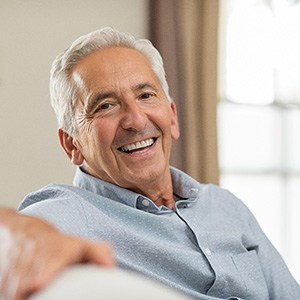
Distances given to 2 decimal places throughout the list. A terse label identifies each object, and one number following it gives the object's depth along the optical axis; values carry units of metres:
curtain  4.68
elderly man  1.92
